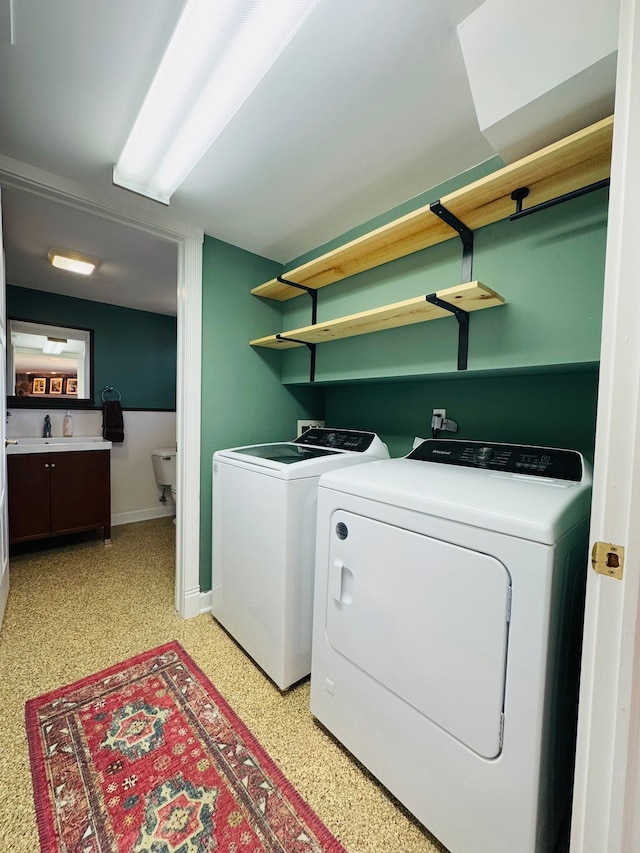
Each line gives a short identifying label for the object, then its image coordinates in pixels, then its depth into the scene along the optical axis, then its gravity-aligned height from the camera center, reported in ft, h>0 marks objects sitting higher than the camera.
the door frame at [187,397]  6.49 +0.17
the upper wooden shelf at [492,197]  3.28 +2.50
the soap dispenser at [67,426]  10.69 -0.70
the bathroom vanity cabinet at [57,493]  8.67 -2.39
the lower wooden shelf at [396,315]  4.05 +1.38
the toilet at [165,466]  11.60 -2.03
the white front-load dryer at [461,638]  2.57 -1.97
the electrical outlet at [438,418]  5.72 -0.09
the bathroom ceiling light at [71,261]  7.92 +3.34
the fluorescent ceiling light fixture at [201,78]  2.89 +3.26
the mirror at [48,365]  9.96 +1.13
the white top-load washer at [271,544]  4.81 -2.06
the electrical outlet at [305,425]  8.18 -0.37
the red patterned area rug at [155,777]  3.18 -3.94
